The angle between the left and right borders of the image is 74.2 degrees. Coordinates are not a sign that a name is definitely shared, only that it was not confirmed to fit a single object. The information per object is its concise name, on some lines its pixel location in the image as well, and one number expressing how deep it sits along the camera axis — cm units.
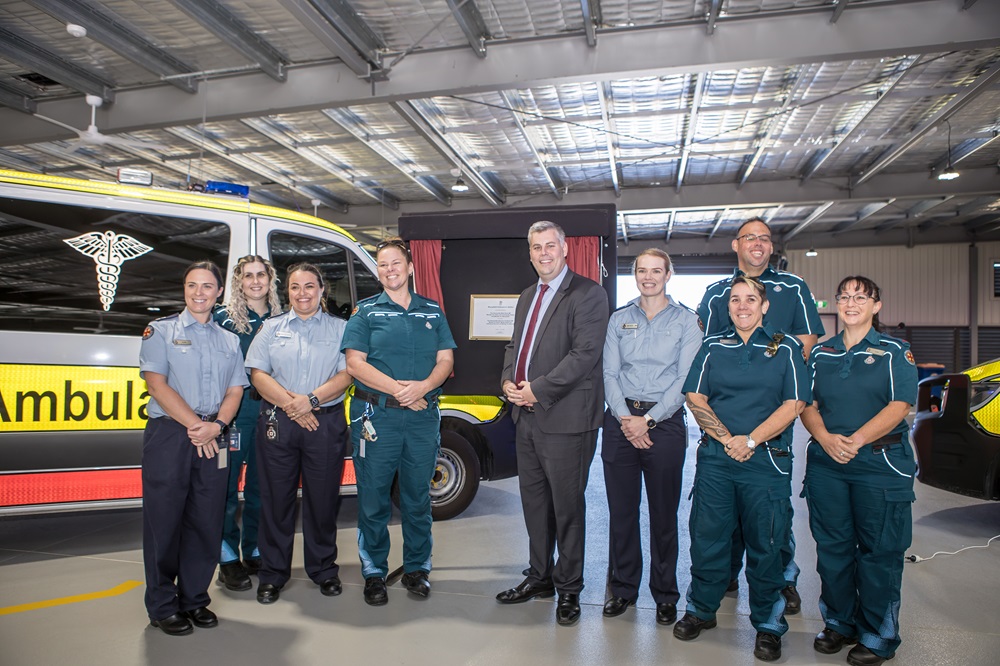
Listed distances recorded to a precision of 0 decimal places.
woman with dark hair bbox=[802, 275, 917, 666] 264
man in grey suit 313
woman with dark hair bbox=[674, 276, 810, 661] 277
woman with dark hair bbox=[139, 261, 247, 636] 288
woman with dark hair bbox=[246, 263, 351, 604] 330
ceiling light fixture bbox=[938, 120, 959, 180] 1070
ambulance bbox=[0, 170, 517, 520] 369
